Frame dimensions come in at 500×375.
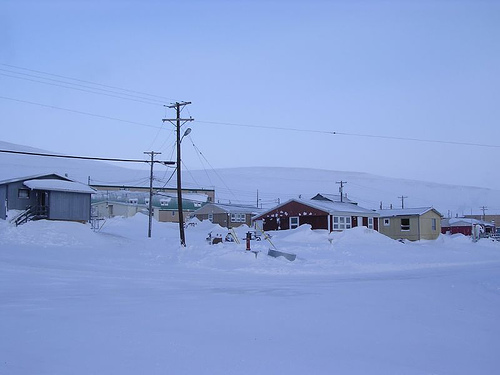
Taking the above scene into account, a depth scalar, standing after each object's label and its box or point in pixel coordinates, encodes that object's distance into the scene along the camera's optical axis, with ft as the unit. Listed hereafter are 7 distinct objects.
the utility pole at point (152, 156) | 161.59
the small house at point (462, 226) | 341.41
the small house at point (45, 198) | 135.64
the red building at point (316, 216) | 176.35
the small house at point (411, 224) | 205.26
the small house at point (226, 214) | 258.57
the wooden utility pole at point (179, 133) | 117.17
